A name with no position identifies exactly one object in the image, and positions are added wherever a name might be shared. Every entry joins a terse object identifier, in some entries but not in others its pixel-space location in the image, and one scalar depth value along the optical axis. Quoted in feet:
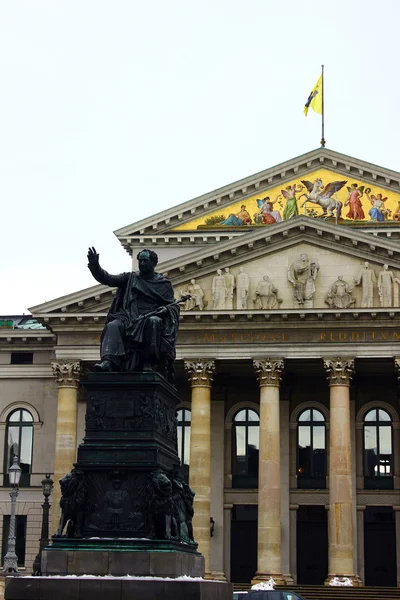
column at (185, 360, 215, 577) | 174.29
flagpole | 224.74
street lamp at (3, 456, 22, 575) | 136.87
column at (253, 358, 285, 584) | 171.42
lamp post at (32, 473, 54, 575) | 137.94
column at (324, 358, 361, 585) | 168.96
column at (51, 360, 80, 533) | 177.47
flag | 222.07
